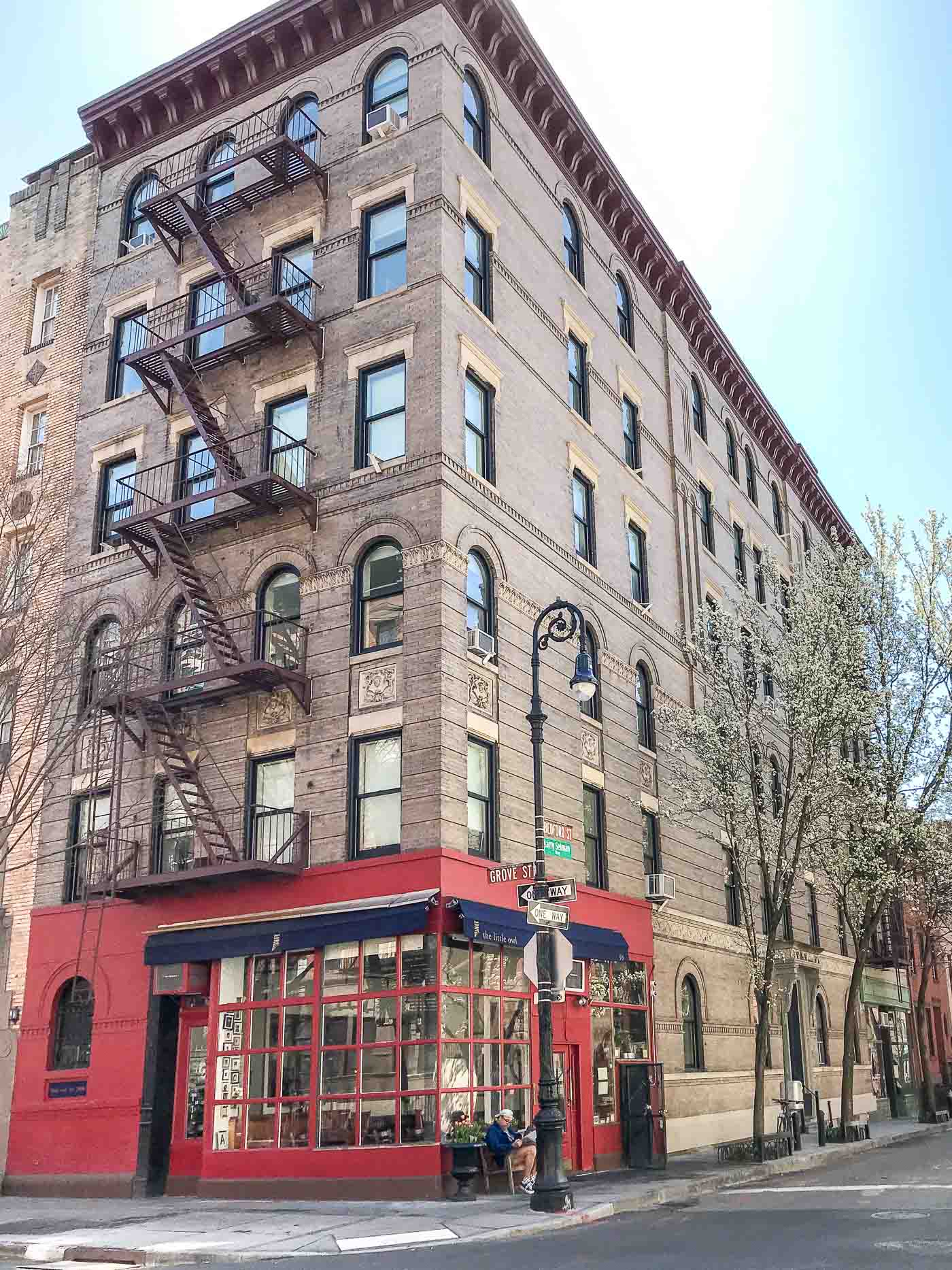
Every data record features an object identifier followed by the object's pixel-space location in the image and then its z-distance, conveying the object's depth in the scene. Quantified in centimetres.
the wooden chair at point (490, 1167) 1791
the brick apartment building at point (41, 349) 2503
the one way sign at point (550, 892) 1661
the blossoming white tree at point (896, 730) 3019
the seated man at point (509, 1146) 1769
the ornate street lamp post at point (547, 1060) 1547
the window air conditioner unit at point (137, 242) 2718
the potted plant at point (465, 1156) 1739
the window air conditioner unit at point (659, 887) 2669
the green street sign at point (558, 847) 1702
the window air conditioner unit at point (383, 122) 2364
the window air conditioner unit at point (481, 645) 2097
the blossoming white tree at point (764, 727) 2619
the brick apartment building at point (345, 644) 1944
